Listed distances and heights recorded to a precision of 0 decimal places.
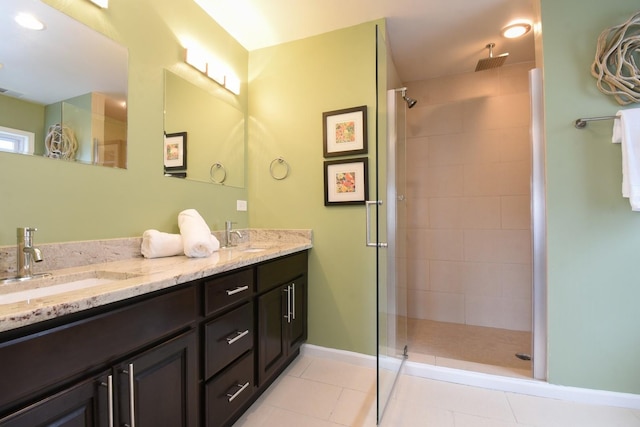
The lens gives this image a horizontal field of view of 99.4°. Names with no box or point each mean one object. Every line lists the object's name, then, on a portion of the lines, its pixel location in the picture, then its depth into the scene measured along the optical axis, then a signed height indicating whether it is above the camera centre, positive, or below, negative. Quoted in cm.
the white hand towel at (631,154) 143 +34
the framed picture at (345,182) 205 +27
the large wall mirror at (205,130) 171 +62
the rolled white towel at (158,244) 144 -15
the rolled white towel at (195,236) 148 -11
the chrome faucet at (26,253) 102 -14
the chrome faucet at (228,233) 206 -12
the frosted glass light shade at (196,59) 180 +108
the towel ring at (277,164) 229 +43
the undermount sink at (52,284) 92 -26
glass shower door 176 -15
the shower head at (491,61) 239 +145
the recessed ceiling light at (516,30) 209 +148
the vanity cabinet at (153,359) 67 -47
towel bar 156 +57
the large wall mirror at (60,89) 107 +57
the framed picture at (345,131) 206 +66
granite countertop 65 -22
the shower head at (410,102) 233 +100
